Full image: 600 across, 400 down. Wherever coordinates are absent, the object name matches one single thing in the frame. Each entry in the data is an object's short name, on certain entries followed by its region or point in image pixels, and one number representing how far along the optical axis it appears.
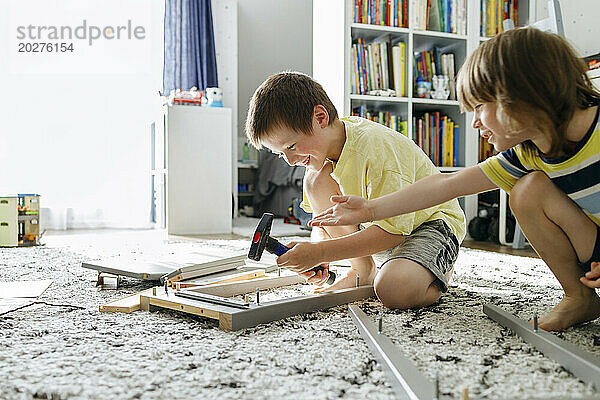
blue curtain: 3.63
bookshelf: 2.52
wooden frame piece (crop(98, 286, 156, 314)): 1.05
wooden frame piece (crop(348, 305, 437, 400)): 0.58
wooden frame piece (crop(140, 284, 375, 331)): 0.92
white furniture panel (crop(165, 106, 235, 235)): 2.90
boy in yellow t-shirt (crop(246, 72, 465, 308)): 1.06
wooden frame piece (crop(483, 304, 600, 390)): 0.66
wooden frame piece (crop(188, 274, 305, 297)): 1.13
